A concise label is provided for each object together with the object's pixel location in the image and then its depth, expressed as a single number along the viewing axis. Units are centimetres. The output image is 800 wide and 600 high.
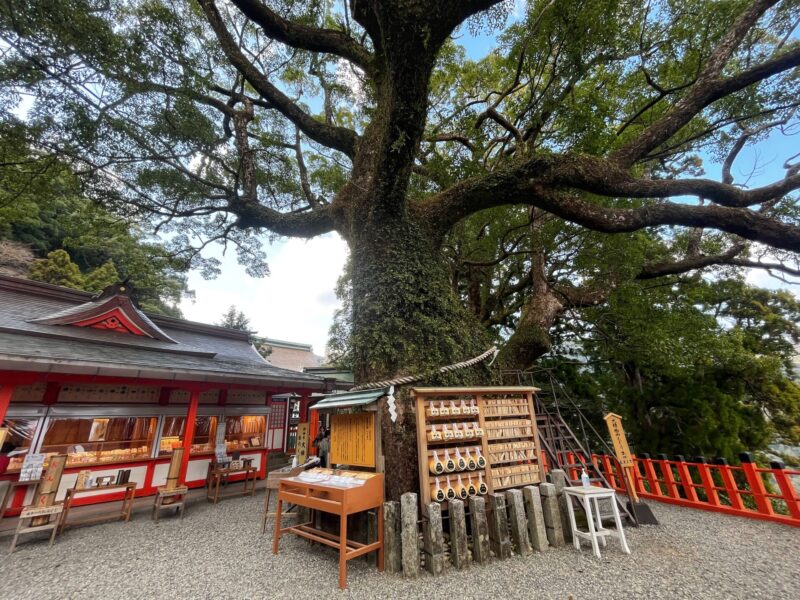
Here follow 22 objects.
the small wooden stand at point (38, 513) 396
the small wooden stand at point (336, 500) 296
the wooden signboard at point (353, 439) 376
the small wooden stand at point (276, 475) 456
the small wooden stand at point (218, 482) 635
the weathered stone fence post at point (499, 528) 323
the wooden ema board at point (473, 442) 341
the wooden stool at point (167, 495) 510
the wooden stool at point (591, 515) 341
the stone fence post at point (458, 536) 305
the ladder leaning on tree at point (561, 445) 476
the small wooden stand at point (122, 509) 445
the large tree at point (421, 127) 414
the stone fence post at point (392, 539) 303
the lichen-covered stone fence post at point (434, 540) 296
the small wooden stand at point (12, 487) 438
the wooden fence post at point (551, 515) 355
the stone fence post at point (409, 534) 292
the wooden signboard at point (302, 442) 666
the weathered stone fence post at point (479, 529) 314
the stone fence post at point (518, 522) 333
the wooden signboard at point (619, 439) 494
